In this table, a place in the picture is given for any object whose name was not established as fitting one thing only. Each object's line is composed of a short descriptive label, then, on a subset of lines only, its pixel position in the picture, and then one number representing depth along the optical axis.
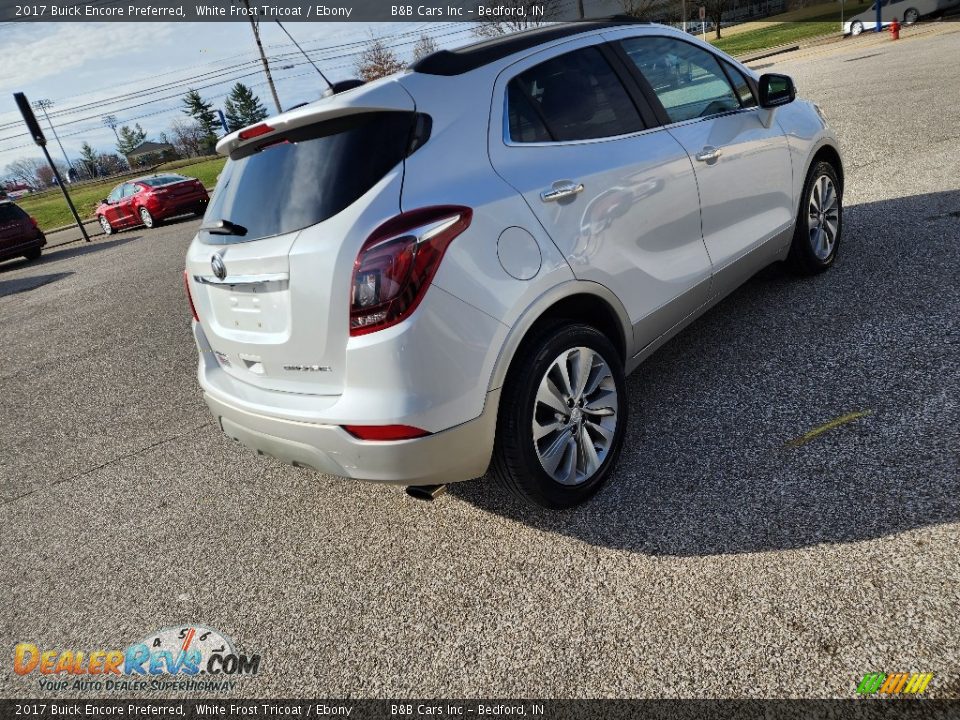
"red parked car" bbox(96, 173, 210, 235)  18.28
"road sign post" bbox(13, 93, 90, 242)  17.19
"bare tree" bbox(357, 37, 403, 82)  56.88
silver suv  2.35
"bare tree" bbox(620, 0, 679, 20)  47.45
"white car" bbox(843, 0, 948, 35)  30.23
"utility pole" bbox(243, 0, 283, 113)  31.10
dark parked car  16.12
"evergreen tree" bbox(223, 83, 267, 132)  113.88
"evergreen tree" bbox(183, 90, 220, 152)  108.41
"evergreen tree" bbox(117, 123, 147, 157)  134.00
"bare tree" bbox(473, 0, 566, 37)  48.38
